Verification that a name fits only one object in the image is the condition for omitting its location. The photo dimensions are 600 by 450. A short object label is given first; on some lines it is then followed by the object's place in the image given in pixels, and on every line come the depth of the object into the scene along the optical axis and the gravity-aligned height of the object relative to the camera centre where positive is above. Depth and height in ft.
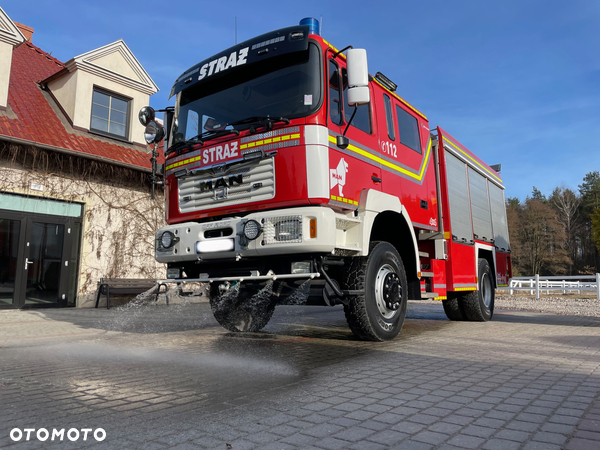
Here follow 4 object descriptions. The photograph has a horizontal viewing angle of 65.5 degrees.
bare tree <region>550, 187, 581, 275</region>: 165.99 +26.77
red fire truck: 15.31 +3.90
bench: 37.06 +0.63
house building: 33.94 +9.37
